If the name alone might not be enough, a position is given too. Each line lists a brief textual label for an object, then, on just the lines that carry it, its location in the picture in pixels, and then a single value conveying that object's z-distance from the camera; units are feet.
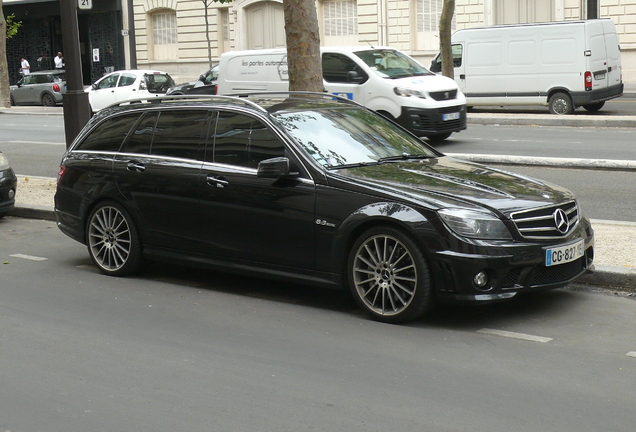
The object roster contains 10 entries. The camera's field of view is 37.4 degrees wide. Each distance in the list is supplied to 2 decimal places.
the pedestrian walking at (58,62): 140.15
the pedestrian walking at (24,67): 148.29
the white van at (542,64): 76.89
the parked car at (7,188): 36.68
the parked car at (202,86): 88.64
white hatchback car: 95.04
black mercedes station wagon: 20.12
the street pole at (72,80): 40.91
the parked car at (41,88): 118.93
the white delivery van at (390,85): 57.26
